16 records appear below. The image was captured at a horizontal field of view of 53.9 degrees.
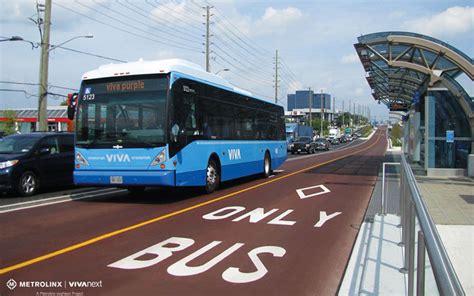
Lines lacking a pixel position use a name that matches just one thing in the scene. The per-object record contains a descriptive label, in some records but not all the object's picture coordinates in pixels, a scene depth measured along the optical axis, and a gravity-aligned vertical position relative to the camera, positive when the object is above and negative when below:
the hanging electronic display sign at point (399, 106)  42.89 +3.16
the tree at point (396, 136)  71.72 +0.72
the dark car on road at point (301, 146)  47.41 -0.64
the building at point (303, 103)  162.74 +13.57
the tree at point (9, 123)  68.94 +2.26
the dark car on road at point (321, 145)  57.19 -0.63
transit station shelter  18.16 +2.21
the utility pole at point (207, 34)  40.92 +9.69
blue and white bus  10.71 +0.30
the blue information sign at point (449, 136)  19.30 +0.18
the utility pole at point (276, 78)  72.09 +9.79
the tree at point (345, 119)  179.36 +8.24
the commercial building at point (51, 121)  74.94 +2.82
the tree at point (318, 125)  141.23 +4.62
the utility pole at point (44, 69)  24.11 +3.60
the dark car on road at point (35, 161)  12.48 -0.65
